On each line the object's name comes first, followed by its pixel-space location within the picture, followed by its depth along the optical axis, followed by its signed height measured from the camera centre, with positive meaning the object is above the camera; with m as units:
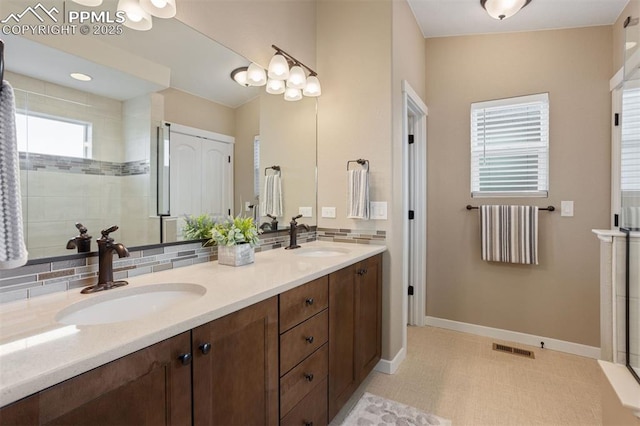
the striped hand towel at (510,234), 2.66 -0.21
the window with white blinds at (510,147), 2.69 +0.57
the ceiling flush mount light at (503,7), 2.19 +1.48
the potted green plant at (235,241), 1.58 -0.16
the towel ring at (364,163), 2.37 +0.36
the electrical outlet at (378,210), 2.33 +0.00
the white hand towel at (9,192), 0.64 +0.04
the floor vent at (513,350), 2.57 -1.21
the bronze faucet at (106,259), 1.14 -0.19
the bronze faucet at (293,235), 2.26 -0.19
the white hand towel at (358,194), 2.31 +0.12
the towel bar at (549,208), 2.63 +0.01
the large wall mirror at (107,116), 1.07 +0.40
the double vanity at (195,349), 0.65 -0.39
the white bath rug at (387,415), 1.75 -1.22
